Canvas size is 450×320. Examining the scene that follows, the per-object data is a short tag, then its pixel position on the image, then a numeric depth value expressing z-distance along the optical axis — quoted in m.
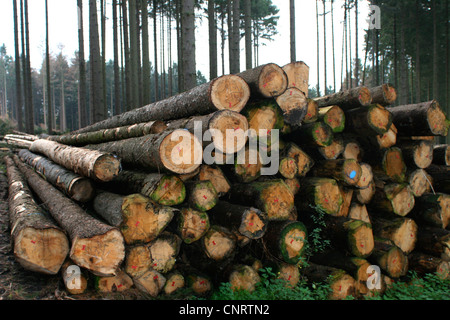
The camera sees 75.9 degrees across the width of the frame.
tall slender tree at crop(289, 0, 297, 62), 11.98
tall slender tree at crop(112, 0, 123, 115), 15.22
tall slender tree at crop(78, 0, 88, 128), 14.65
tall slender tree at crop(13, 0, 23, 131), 17.75
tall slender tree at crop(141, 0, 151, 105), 14.60
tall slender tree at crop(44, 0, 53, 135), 18.33
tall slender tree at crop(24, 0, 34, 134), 17.22
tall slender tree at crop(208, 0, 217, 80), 14.10
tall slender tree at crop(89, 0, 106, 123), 11.74
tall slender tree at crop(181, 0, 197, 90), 8.01
